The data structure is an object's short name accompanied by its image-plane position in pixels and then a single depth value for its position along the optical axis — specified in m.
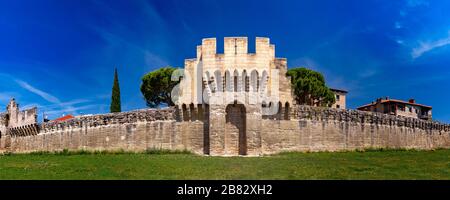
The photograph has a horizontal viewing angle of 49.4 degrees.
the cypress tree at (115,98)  48.91
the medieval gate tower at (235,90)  25.73
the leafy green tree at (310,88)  52.66
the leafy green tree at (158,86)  55.22
